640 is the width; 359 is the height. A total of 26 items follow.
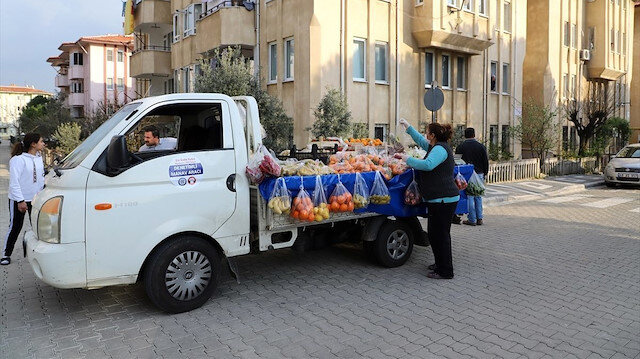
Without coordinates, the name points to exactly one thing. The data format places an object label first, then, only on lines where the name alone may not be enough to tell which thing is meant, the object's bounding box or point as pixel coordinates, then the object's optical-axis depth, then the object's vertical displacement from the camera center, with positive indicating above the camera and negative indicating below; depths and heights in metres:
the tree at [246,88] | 15.28 +2.11
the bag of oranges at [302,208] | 5.75 -0.56
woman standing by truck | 6.54 -0.42
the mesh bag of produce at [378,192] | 6.53 -0.44
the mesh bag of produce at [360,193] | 6.31 -0.44
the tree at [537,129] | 23.05 +1.24
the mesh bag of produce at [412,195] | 6.89 -0.50
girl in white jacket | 7.34 -0.29
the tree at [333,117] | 16.27 +1.28
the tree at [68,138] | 21.95 +0.94
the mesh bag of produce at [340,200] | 6.10 -0.50
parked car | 19.20 -0.46
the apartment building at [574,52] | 29.16 +6.33
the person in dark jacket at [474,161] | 10.73 -0.09
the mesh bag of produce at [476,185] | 9.66 -0.53
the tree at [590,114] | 26.84 +2.21
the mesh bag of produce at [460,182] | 7.46 -0.36
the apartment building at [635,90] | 40.91 +5.19
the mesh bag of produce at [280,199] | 5.60 -0.45
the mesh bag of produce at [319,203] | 5.94 -0.53
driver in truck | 6.36 +0.23
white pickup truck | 4.94 -0.51
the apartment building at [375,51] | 18.09 +4.28
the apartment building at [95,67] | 58.12 +10.52
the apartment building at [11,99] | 150.75 +18.33
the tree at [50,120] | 40.36 +3.45
